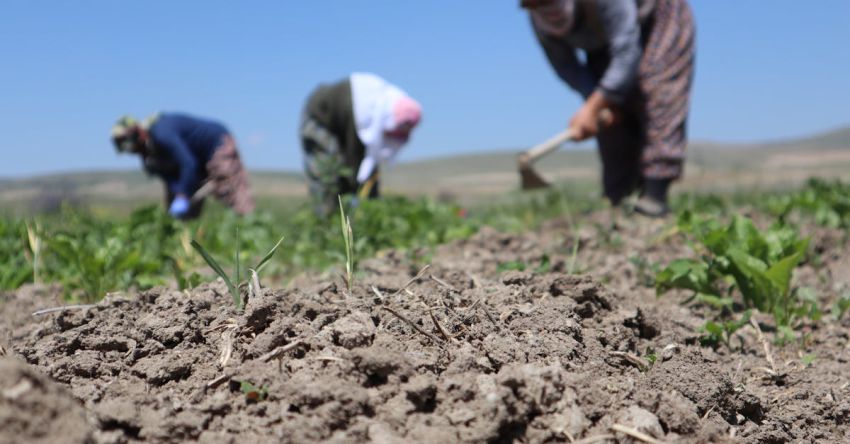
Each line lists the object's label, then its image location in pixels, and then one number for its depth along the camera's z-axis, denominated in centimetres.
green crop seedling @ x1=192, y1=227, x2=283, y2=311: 190
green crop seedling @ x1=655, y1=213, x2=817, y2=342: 279
